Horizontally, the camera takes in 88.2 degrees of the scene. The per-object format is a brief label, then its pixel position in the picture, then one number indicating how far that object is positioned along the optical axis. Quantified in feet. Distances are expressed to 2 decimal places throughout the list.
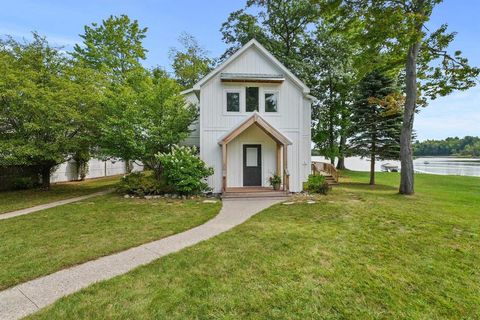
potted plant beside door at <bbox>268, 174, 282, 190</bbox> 39.92
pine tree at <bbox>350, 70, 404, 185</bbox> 51.44
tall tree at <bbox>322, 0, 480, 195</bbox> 37.19
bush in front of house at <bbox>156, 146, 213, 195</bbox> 35.91
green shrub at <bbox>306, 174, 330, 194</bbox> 40.52
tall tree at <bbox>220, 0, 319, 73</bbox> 66.13
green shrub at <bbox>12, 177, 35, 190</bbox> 44.32
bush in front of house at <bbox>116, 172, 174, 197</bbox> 37.94
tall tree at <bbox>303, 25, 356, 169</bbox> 69.51
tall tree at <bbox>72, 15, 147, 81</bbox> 73.67
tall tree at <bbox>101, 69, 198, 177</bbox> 37.81
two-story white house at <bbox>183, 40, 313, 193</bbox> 39.91
